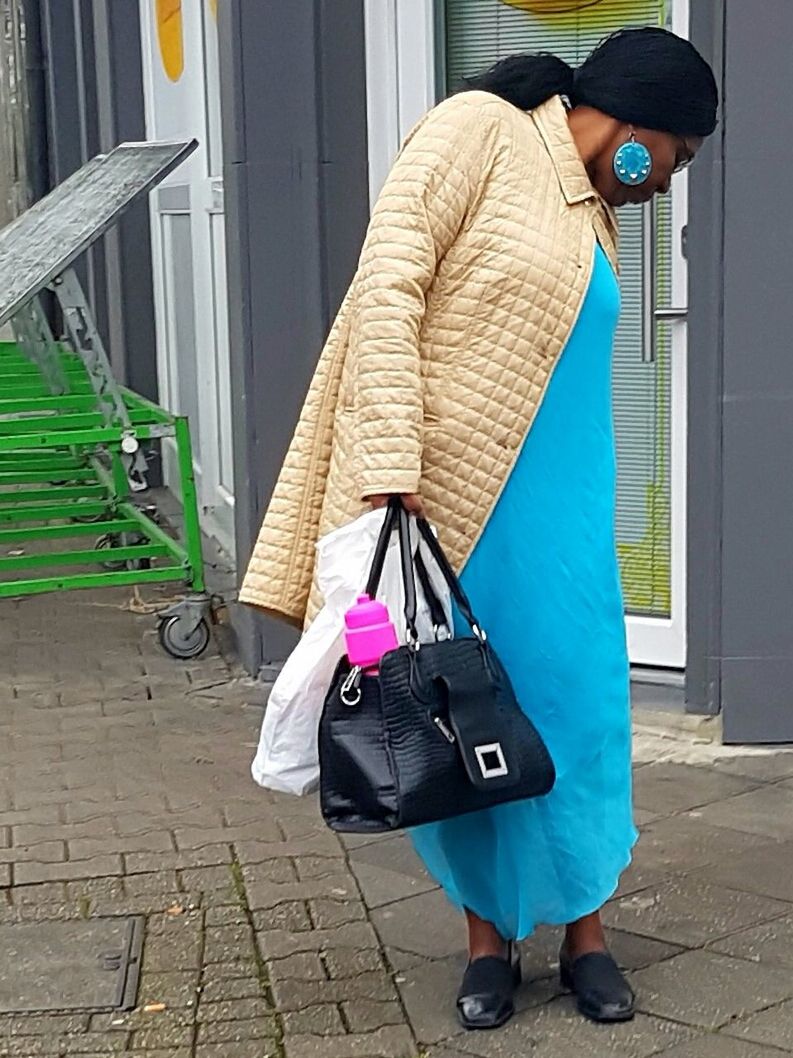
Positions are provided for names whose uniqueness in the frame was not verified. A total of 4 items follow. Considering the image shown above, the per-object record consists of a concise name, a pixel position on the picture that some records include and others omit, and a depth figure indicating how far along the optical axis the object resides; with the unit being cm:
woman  313
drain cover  367
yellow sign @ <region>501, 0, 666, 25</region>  537
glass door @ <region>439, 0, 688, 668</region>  540
